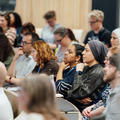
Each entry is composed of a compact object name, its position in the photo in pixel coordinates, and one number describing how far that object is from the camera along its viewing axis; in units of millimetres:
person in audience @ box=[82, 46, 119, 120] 4542
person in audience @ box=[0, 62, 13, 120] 3666
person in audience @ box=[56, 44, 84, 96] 5573
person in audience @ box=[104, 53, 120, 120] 3562
